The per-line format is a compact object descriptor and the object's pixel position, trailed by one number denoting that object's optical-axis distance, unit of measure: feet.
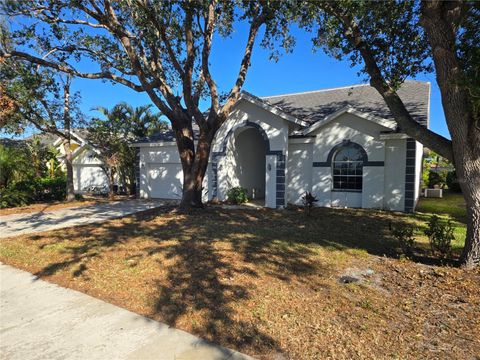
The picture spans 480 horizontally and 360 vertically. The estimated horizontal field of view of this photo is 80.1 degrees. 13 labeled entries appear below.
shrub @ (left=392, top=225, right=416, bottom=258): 19.13
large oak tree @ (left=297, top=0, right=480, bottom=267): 15.37
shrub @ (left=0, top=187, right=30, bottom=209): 45.21
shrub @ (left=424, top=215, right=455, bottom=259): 18.38
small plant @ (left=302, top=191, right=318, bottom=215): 35.94
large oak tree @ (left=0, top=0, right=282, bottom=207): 31.32
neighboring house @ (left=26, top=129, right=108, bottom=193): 71.20
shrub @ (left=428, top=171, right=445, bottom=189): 76.23
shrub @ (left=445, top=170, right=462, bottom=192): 68.73
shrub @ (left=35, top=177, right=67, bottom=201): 53.72
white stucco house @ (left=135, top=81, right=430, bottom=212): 39.96
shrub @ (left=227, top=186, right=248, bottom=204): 47.88
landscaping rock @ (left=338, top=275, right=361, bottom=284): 15.76
